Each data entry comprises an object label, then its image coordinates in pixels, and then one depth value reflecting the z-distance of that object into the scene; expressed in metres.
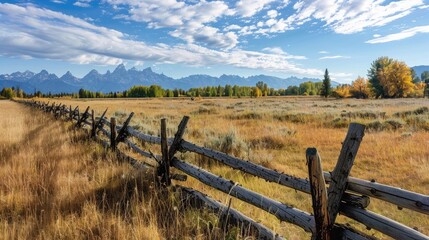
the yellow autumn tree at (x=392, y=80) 63.75
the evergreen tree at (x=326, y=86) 90.00
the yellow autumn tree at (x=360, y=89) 82.18
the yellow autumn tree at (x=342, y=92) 91.31
